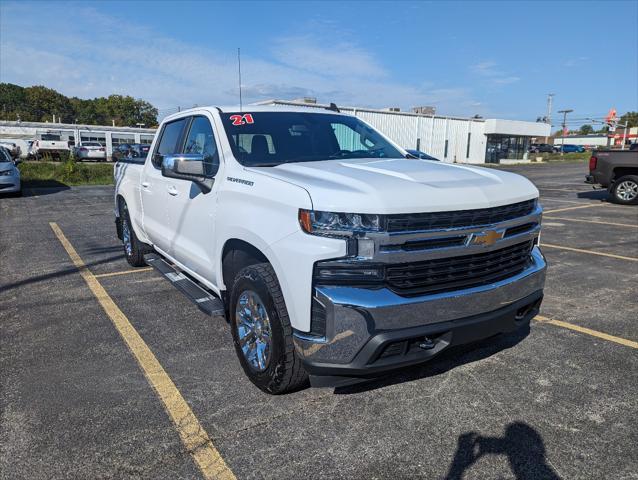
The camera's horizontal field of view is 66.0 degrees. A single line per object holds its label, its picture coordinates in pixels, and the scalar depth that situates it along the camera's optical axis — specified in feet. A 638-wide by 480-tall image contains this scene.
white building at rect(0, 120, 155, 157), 156.97
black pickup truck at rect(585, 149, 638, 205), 45.11
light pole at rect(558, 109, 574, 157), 394.27
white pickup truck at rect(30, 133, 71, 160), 131.03
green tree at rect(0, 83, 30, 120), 395.14
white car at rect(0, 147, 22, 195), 49.85
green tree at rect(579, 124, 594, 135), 536.01
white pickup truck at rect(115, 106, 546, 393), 8.61
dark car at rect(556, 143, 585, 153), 269.60
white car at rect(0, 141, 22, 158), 126.99
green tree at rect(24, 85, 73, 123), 386.73
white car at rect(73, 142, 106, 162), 123.75
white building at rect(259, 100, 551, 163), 123.54
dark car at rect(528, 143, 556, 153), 257.18
